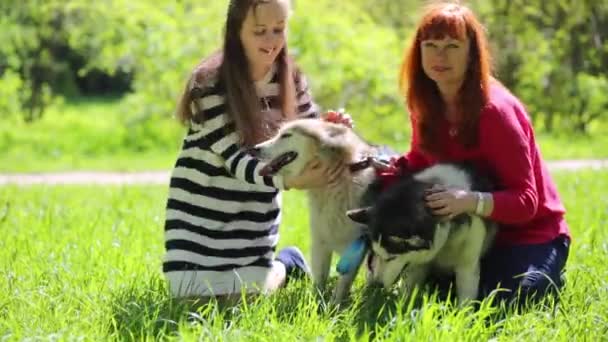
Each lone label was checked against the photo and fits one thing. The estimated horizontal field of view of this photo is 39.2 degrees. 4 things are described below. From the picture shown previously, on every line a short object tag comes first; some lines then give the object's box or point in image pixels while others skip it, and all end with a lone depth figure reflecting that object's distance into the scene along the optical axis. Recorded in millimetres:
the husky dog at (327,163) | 4277
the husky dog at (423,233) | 3895
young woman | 4457
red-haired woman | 4195
